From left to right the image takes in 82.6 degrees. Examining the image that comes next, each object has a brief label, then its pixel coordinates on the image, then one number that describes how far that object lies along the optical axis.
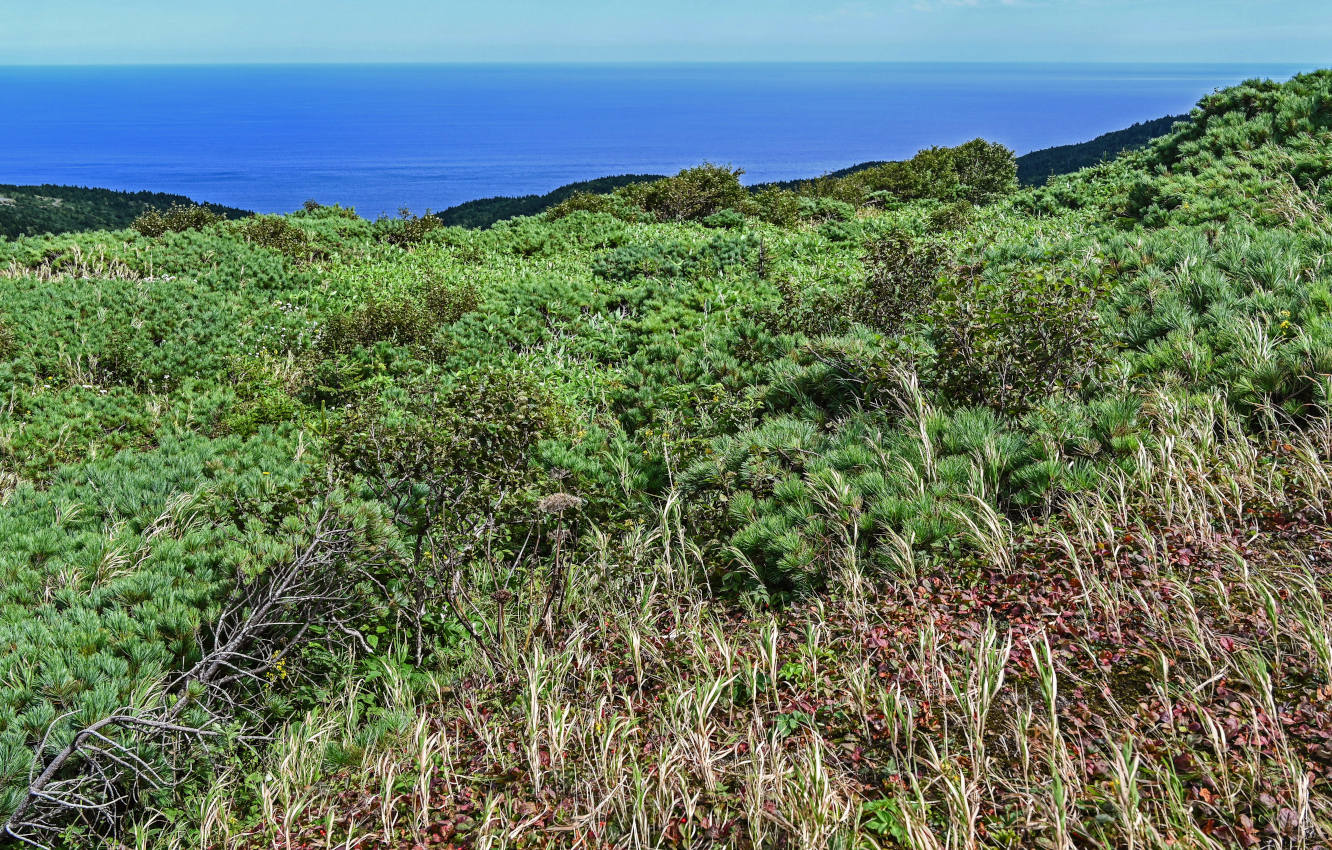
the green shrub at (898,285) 10.03
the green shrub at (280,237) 17.86
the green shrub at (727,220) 21.85
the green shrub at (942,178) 29.83
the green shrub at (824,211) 23.75
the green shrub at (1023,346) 6.22
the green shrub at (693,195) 23.66
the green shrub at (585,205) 23.19
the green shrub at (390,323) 12.30
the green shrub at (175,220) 19.53
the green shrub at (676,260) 14.95
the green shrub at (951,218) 18.22
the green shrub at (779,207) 22.75
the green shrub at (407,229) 20.86
